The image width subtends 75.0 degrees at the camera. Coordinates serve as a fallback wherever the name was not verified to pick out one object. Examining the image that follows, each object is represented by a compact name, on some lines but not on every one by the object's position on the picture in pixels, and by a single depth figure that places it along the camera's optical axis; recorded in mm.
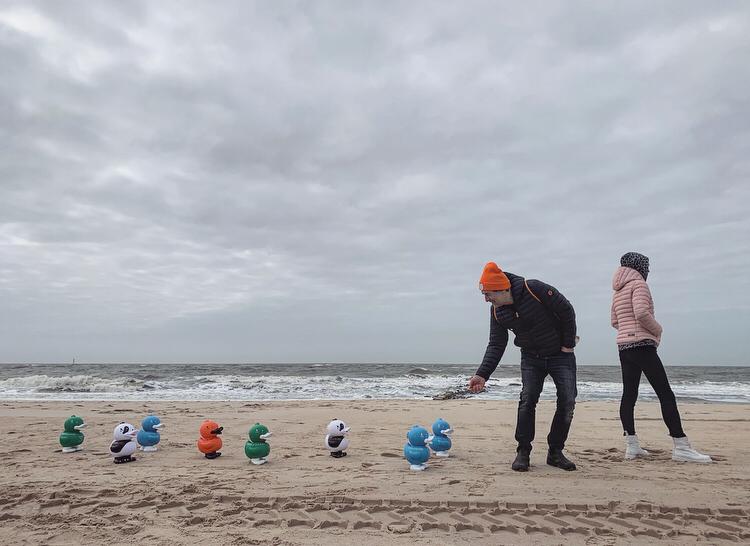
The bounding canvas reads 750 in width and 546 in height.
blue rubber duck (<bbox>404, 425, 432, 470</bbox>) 4758
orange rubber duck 5520
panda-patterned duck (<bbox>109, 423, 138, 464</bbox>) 5234
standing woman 5016
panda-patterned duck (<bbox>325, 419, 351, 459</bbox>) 5473
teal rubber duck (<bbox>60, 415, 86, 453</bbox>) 5844
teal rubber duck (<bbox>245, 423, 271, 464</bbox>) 5160
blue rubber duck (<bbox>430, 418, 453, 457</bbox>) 5523
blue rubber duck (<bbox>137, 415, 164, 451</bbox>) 5812
